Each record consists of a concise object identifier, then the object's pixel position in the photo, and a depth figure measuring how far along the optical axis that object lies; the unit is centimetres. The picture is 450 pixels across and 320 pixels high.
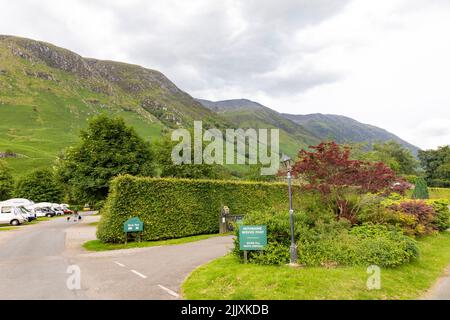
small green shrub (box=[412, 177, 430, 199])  3925
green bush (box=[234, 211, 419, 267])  1050
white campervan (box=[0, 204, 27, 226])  3747
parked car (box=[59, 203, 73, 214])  6462
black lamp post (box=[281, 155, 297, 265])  1042
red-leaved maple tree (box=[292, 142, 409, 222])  1467
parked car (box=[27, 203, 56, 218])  5573
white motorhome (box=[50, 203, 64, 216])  5962
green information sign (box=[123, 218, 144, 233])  1766
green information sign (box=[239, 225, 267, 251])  1073
